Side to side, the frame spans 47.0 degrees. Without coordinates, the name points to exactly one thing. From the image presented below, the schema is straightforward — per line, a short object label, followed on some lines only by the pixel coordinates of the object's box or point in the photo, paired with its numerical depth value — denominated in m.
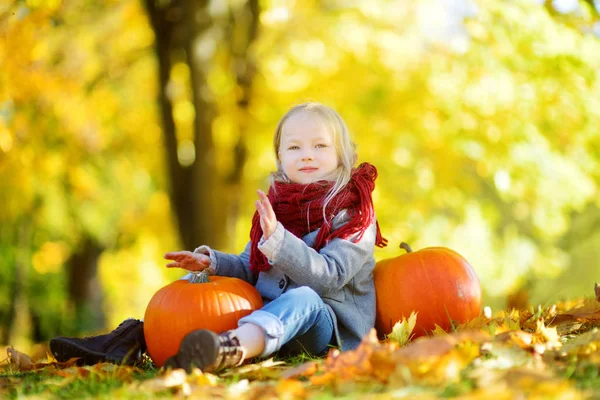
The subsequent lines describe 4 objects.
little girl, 2.65
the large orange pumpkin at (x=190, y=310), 2.73
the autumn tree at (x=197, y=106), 7.50
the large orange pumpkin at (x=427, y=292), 3.07
